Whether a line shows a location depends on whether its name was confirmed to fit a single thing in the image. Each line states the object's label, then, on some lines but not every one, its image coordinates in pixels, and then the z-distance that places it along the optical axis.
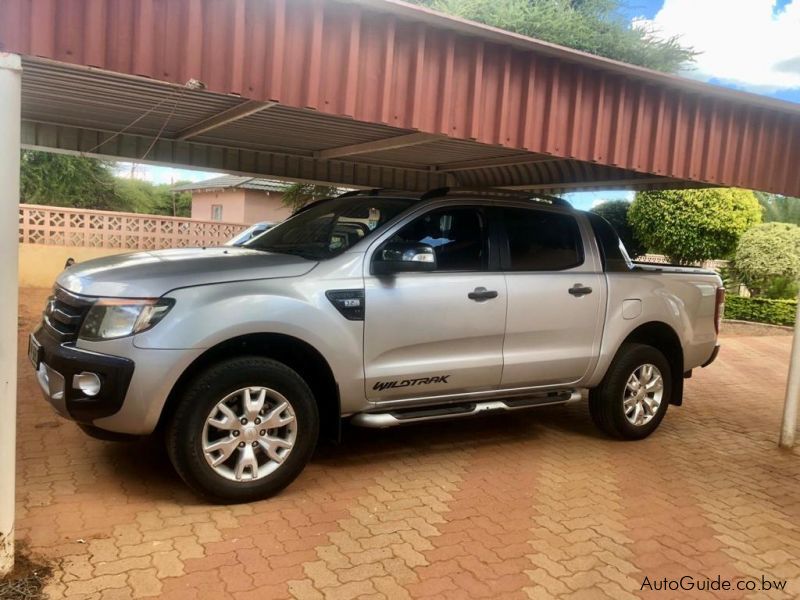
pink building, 25.98
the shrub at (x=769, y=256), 16.58
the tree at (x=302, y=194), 18.20
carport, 3.04
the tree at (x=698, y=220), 17.59
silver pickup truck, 3.62
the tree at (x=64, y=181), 21.54
